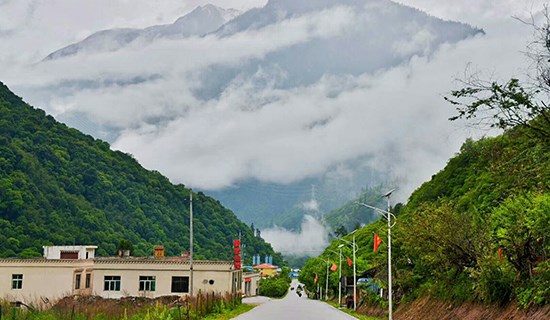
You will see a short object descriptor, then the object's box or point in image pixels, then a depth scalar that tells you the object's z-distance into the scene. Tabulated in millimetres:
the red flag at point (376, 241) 30073
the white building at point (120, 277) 53062
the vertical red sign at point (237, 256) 55938
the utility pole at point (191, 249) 44062
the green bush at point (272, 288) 109375
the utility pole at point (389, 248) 24988
